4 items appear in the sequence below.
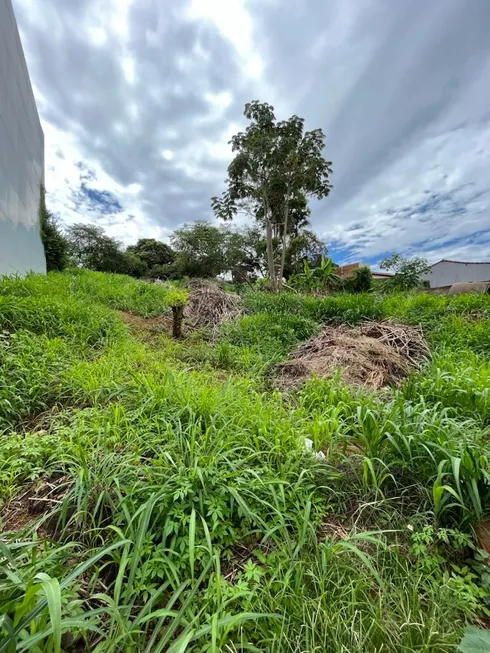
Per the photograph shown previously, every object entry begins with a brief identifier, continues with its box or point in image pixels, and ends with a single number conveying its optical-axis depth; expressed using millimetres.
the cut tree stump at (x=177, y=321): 4145
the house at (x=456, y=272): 19375
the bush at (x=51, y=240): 8281
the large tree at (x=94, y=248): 17141
